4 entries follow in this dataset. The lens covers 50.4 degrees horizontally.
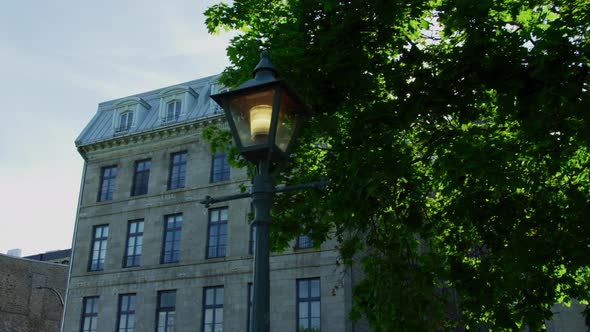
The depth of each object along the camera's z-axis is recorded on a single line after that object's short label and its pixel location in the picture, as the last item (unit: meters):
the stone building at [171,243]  26.05
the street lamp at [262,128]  5.80
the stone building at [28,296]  46.47
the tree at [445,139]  9.69
